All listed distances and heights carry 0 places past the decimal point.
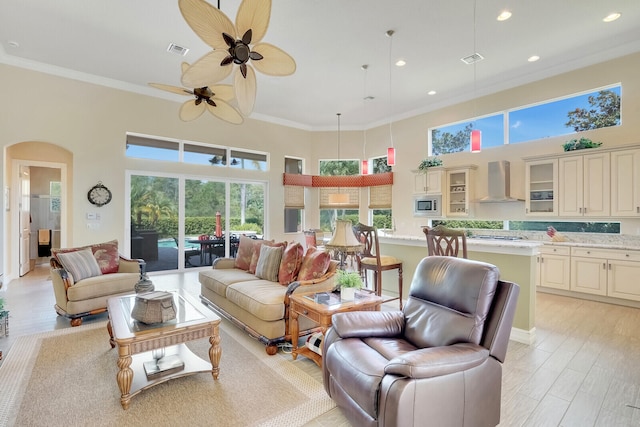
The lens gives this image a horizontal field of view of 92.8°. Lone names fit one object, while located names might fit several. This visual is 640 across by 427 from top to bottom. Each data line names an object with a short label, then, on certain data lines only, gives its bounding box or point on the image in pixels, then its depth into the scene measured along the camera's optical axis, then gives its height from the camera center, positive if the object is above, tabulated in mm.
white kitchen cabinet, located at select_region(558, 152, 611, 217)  4699 +443
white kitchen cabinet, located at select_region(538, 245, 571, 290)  4926 -890
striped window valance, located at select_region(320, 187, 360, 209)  8560 +449
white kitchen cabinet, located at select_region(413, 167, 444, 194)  6640 +718
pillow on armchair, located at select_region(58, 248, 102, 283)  3838 -656
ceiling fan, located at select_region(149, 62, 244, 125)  3436 +1307
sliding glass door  6320 -114
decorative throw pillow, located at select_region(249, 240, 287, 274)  4262 -562
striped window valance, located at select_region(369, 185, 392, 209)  7984 +431
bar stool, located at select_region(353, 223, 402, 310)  4105 -662
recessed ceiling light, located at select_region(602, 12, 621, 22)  3873 +2528
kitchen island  3242 -599
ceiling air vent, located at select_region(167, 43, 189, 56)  4628 +2543
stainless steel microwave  6641 +170
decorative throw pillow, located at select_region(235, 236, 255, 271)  4535 -624
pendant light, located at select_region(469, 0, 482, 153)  4445 +1066
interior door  6348 -104
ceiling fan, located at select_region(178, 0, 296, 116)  2236 +1394
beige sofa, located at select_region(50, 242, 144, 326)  3654 -950
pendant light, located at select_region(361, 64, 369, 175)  5371 +2221
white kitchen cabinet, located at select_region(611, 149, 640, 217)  4441 +439
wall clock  5672 +349
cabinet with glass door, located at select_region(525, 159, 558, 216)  5195 +445
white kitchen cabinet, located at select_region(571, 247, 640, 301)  4324 -887
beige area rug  2053 -1377
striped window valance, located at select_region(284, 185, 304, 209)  8273 +450
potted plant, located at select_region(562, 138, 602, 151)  4850 +1112
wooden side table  2602 -851
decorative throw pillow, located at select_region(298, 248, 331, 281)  3377 -596
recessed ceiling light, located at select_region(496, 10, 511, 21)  3818 +2518
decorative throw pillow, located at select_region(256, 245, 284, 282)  3869 -652
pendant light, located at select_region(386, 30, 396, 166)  4272 +2520
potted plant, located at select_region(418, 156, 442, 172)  6758 +1105
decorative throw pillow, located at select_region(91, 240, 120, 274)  4293 -621
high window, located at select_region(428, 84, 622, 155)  4926 +1709
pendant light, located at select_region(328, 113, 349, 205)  8328 +408
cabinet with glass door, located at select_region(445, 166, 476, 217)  6242 +452
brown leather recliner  1520 -843
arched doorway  5953 +311
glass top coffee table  2158 -986
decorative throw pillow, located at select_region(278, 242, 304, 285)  3641 -615
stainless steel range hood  5707 +580
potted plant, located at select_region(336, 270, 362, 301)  2873 -681
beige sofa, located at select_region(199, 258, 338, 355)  2998 -942
